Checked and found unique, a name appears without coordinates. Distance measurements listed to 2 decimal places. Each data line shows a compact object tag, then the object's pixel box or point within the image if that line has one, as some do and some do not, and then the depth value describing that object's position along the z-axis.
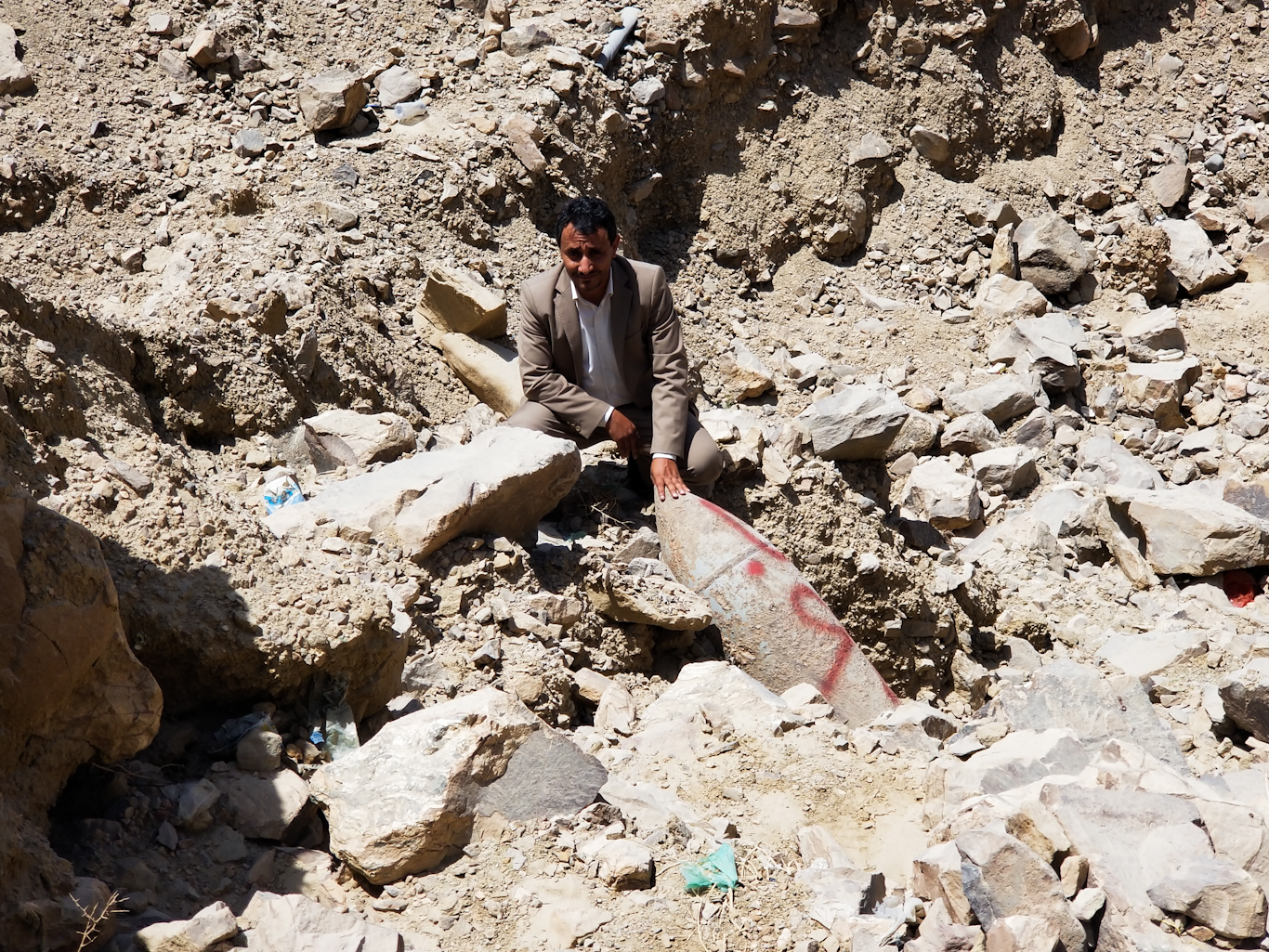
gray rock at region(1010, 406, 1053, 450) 6.25
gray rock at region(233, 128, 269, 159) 5.86
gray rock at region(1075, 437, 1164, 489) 5.95
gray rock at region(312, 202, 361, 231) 5.50
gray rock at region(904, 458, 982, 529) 5.61
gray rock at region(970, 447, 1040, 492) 5.86
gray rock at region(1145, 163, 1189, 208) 7.66
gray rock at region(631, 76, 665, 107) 6.64
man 4.26
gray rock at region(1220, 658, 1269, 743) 3.48
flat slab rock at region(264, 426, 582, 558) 3.61
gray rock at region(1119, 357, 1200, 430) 6.46
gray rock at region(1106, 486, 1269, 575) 4.95
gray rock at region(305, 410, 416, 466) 4.42
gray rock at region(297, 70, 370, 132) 5.97
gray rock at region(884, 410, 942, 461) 6.06
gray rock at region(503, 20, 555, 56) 6.50
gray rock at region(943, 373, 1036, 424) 6.32
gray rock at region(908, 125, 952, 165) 7.64
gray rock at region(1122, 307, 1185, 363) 6.79
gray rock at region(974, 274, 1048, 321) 7.07
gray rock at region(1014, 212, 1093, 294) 7.26
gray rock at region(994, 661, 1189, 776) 3.38
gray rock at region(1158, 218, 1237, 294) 7.25
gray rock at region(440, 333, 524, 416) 5.29
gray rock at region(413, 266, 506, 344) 5.33
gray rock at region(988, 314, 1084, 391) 6.57
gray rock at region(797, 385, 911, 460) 4.89
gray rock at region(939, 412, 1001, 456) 6.15
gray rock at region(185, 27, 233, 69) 6.16
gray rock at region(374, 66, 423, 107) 6.28
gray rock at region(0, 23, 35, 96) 5.82
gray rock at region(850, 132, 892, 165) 7.45
